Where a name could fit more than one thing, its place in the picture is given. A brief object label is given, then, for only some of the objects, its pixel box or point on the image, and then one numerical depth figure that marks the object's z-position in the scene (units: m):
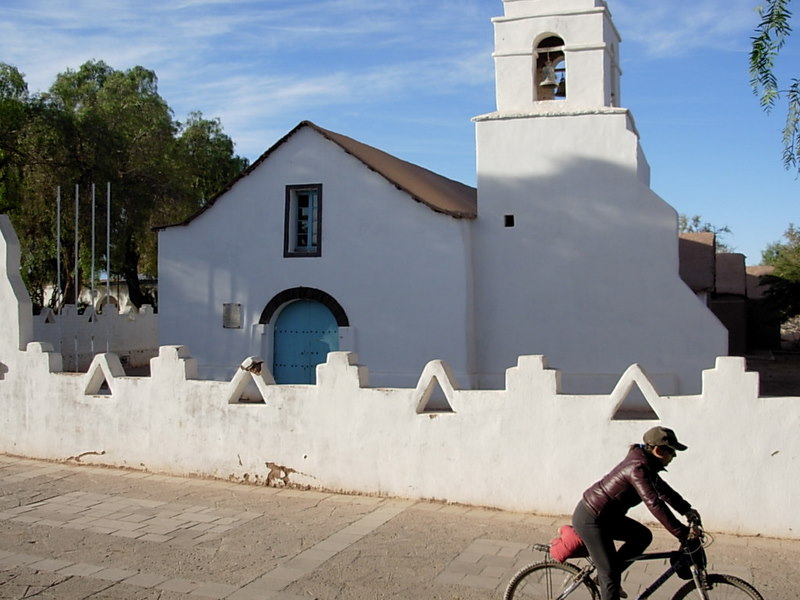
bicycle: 4.82
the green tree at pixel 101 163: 24.69
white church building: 14.80
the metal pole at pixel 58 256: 18.96
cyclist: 4.79
